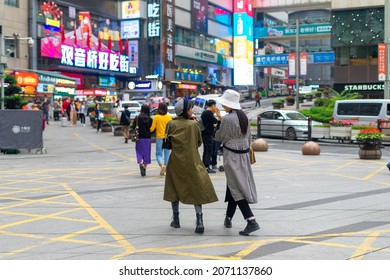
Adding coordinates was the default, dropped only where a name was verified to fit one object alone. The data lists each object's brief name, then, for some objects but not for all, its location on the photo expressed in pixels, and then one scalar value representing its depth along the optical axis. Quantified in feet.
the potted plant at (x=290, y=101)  188.40
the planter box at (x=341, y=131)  88.12
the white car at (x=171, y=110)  108.27
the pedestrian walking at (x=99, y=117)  115.11
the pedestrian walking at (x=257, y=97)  185.30
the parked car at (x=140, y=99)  182.39
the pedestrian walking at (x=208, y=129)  45.63
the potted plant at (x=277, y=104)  174.60
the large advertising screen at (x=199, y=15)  304.65
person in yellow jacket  46.60
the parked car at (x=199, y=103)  109.70
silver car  95.30
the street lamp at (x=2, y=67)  77.82
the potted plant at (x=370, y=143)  63.52
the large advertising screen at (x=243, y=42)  302.84
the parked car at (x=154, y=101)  148.89
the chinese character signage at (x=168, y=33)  252.62
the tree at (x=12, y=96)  79.00
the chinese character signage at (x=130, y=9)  262.88
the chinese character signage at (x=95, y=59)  208.13
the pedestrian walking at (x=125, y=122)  89.66
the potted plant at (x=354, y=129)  86.64
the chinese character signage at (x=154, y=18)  251.39
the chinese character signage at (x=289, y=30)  249.14
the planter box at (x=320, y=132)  90.38
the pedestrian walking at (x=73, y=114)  139.03
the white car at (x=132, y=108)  127.52
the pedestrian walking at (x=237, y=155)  25.00
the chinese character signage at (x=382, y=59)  134.62
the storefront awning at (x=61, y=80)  171.26
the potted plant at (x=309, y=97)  208.11
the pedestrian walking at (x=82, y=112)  146.14
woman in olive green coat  25.73
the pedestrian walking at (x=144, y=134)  47.73
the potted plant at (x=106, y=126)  114.52
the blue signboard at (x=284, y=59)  241.96
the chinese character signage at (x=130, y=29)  264.52
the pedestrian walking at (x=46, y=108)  135.39
